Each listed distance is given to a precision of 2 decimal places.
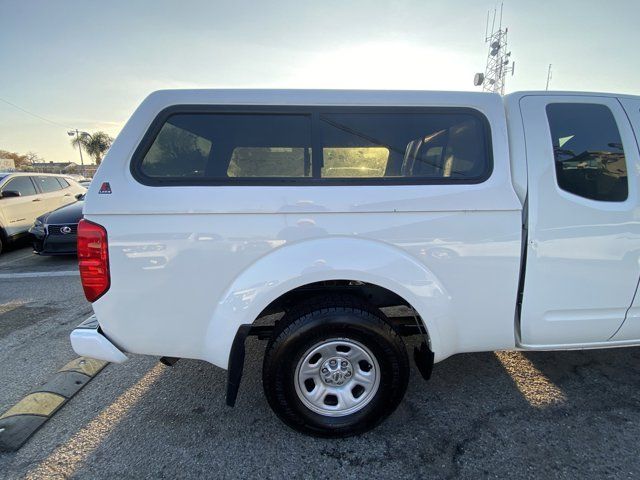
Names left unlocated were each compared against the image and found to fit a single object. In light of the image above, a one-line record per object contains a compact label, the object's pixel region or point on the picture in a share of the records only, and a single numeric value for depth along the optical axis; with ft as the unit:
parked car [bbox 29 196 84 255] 20.24
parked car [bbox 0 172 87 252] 23.41
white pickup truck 6.39
